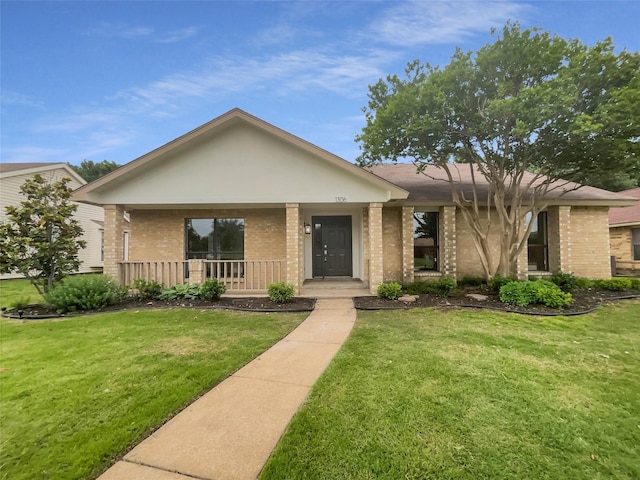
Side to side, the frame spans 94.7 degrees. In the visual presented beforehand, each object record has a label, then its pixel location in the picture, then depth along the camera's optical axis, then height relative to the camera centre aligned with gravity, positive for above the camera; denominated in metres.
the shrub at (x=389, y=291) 8.61 -1.35
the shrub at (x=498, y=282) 9.05 -1.20
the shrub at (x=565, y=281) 9.59 -1.27
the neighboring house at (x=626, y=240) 14.98 +0.09
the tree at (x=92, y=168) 44.52 +12.29
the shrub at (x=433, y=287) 9.12 -1.38
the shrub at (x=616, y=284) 9.89 -1.45
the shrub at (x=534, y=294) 7.57 -1.37
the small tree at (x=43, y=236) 8.45 +0.41
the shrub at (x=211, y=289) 8.64 -1.25
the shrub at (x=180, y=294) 8.93 -1.39
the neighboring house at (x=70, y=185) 15.51 +2.87
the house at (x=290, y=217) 9.17 +1.09
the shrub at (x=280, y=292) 8.39 -1.32
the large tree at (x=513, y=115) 7.17 +3.38
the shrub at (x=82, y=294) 7.75 -1.23
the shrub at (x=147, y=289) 8.91 -1.23
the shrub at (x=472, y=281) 10.73 -1.39
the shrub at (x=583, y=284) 10.16 -1.44
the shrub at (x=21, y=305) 8.09 -1.54
